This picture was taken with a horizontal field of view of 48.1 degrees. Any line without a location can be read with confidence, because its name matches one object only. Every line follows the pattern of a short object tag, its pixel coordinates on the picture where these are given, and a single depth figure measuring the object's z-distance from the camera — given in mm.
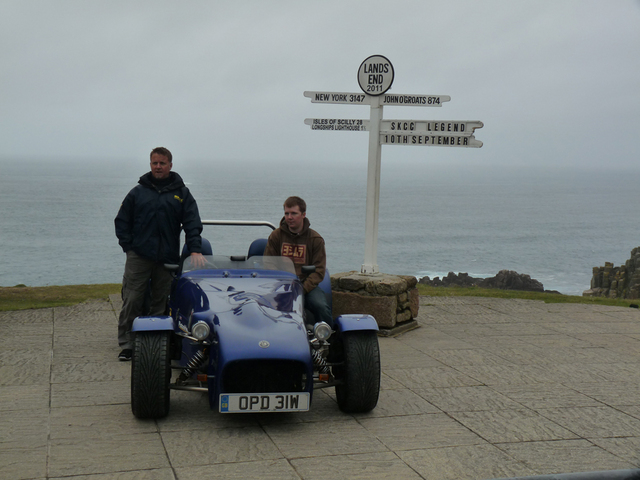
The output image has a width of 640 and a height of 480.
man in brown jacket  6699
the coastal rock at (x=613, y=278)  33719
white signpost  8875
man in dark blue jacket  6938
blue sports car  4754
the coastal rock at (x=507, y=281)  32978
